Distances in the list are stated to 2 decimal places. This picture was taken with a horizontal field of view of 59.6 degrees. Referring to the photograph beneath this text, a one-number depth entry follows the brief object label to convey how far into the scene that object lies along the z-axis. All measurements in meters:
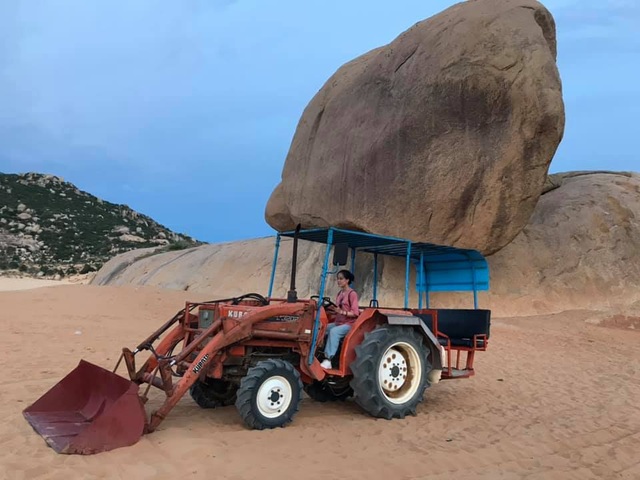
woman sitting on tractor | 6.13
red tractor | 5.01
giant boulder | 12.52
